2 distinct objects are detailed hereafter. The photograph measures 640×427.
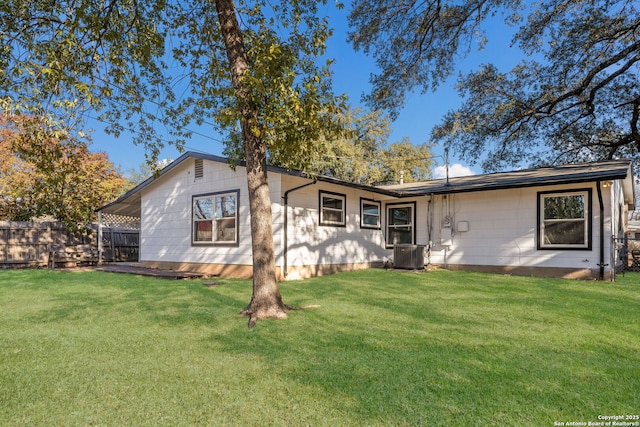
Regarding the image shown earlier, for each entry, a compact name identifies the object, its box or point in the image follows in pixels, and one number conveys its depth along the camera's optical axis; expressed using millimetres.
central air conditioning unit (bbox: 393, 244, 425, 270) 10523
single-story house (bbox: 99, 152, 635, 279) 8672
